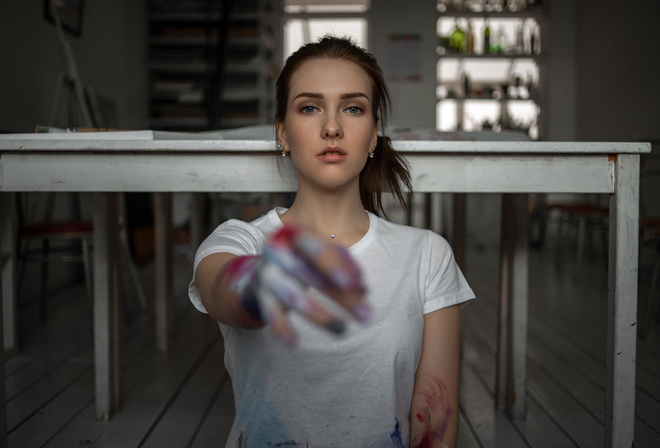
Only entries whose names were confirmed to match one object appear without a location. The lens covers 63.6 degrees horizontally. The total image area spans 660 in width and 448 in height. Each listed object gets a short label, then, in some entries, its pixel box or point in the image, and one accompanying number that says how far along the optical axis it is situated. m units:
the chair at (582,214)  3.15
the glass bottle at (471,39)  5.37
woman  0.77
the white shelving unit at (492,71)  5.35
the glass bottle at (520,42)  5.46
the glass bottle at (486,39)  5.34
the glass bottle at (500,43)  5.37
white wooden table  0.91
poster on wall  5.41
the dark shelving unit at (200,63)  4.38
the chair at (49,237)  2.03
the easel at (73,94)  2.37
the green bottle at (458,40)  5.35
